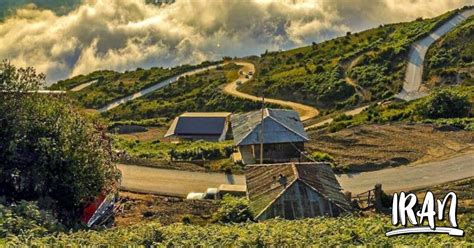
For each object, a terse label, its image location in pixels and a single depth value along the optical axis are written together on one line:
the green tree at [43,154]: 26.55
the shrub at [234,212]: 28.92
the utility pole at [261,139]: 42.80
